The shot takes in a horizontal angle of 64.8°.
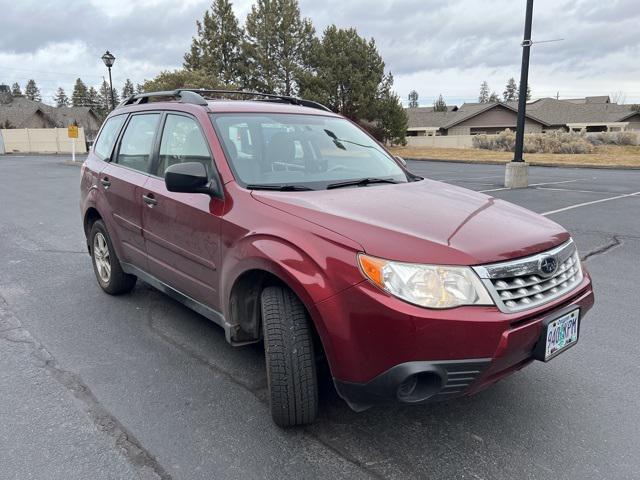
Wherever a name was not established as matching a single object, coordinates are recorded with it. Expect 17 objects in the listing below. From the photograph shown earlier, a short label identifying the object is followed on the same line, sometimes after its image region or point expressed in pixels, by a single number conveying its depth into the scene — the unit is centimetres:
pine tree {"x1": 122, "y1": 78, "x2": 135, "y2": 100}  11225
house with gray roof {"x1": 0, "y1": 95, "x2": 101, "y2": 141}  5759
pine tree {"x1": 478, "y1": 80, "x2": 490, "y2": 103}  13927
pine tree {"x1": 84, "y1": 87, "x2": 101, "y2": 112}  10788
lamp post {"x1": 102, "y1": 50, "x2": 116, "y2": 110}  2266
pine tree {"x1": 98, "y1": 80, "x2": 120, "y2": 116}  9811
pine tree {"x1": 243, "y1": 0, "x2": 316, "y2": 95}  4244
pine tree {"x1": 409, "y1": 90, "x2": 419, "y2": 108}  15090
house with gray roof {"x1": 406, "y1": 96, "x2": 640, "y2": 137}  5194
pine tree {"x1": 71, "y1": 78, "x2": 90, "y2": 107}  10644
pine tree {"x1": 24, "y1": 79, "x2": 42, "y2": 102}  12592
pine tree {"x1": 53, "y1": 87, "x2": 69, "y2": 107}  12844
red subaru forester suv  219
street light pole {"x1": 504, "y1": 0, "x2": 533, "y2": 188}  1165
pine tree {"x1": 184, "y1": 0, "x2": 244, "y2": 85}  4553
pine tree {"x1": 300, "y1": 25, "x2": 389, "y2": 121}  3556
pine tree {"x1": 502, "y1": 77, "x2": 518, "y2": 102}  12519
